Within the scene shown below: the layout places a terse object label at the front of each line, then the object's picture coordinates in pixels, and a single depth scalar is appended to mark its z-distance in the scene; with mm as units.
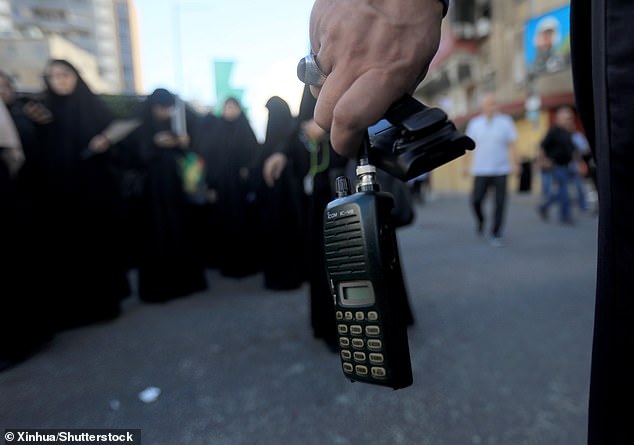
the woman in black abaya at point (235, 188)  4852
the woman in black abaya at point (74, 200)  3047
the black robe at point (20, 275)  2395
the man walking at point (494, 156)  5352
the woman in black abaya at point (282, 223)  3723
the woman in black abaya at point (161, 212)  3689
